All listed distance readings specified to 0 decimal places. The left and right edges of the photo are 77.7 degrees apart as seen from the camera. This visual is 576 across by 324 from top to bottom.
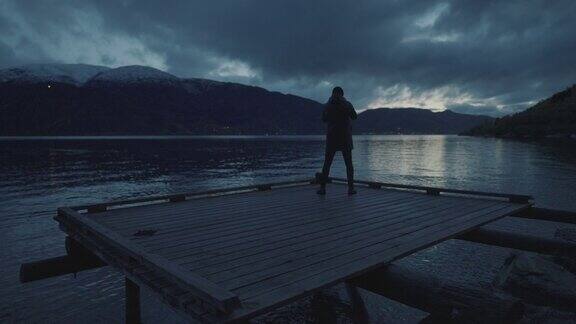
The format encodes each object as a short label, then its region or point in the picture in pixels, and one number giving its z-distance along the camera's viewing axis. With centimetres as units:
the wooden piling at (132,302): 762
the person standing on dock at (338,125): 1101
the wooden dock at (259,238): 421
